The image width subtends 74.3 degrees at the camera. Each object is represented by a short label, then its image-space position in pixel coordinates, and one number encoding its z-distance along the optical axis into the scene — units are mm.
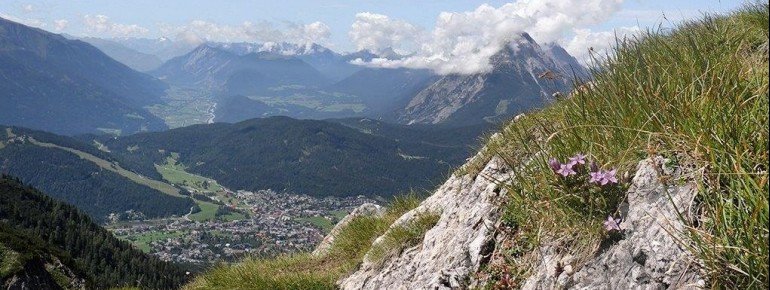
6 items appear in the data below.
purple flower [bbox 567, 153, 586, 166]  4216
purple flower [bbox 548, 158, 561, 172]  4490
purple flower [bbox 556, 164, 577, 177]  4246
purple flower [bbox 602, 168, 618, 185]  4008
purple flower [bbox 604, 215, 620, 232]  3889
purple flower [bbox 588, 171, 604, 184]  4062
